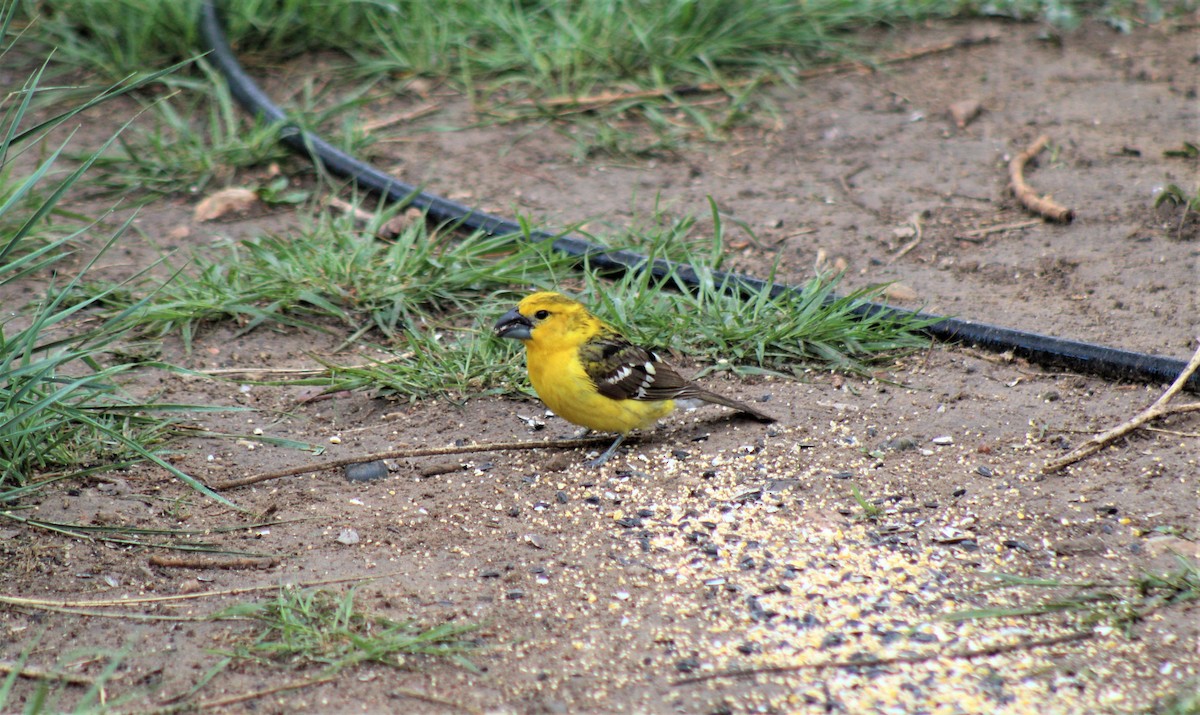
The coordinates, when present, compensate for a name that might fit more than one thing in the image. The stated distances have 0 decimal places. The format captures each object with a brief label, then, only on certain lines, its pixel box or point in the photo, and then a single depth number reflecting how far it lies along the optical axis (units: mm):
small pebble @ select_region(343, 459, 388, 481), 8297
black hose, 9086
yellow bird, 8641
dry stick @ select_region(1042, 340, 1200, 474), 7969
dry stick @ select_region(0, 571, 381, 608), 6570
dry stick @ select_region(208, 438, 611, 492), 8094
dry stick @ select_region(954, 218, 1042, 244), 11617
